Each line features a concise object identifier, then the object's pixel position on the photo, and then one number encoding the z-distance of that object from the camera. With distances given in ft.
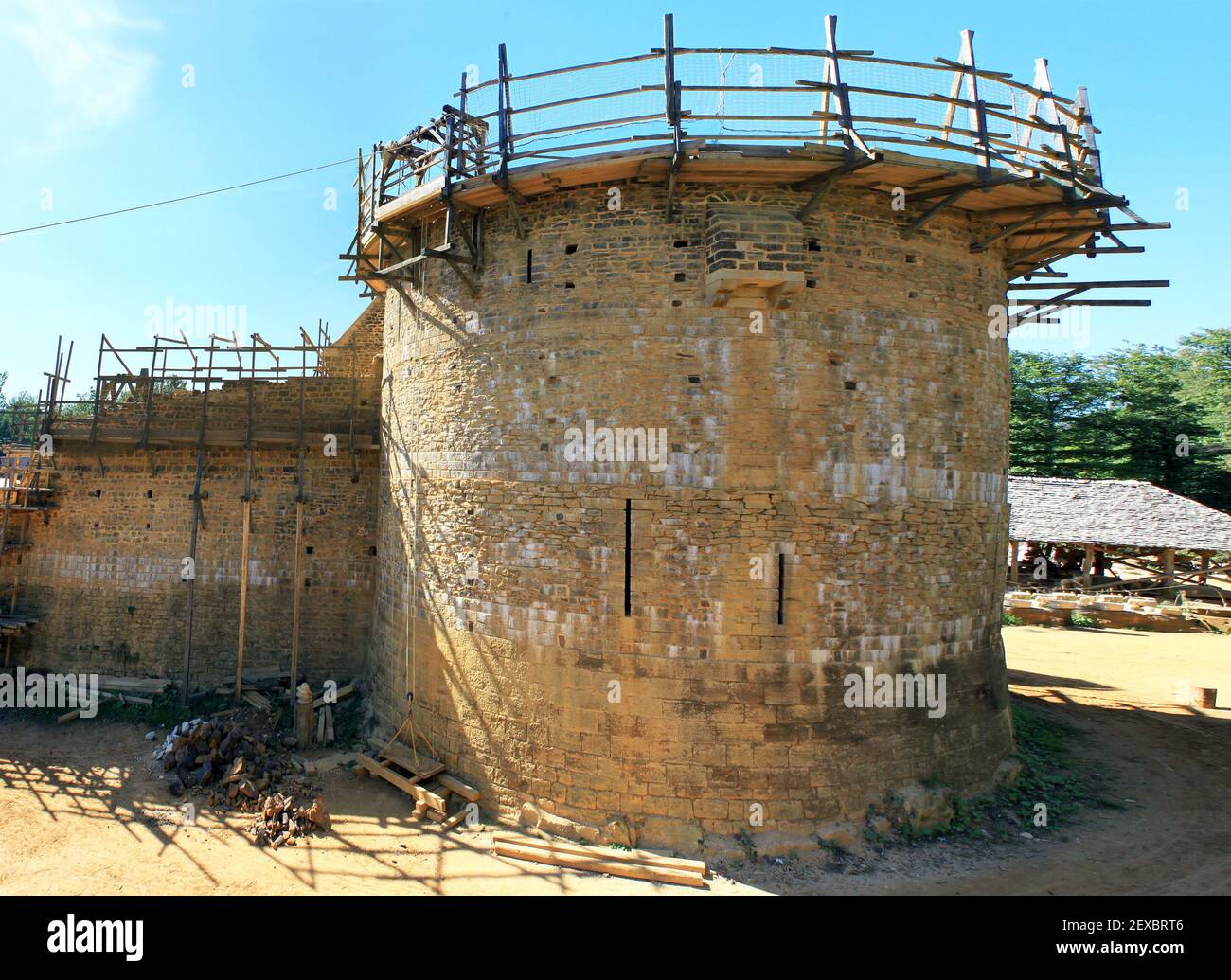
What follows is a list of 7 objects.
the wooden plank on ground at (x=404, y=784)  30.89
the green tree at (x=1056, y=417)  117.39
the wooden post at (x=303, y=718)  37.58
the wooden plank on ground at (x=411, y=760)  32.40
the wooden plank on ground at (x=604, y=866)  25.88
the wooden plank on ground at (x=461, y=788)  30.99
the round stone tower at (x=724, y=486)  28.14
